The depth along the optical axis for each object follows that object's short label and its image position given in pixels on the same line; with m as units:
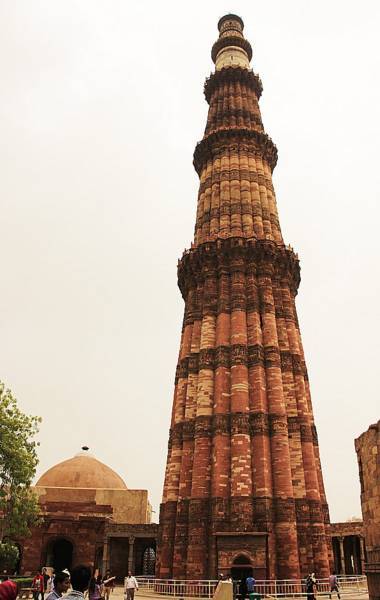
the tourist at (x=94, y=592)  11.38
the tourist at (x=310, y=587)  17.21
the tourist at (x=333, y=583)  19.84
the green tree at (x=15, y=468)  24.38
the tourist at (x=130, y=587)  16.83
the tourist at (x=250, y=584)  18.17
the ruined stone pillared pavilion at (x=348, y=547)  33.69
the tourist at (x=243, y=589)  18.72
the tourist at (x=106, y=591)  19.51
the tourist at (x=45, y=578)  24.90
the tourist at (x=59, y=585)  5.21
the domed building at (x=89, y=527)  33.28
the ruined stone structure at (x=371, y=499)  11.11
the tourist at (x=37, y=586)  19.33
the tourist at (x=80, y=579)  4.96
